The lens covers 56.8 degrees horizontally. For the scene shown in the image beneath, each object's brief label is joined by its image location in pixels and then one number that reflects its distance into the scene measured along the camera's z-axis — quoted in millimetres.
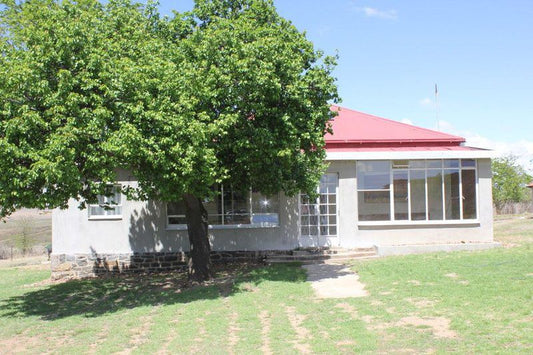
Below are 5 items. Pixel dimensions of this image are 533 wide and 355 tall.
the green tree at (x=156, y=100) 9250
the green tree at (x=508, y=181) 38219
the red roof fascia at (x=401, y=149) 16031
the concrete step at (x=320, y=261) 14711
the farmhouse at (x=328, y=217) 15805
